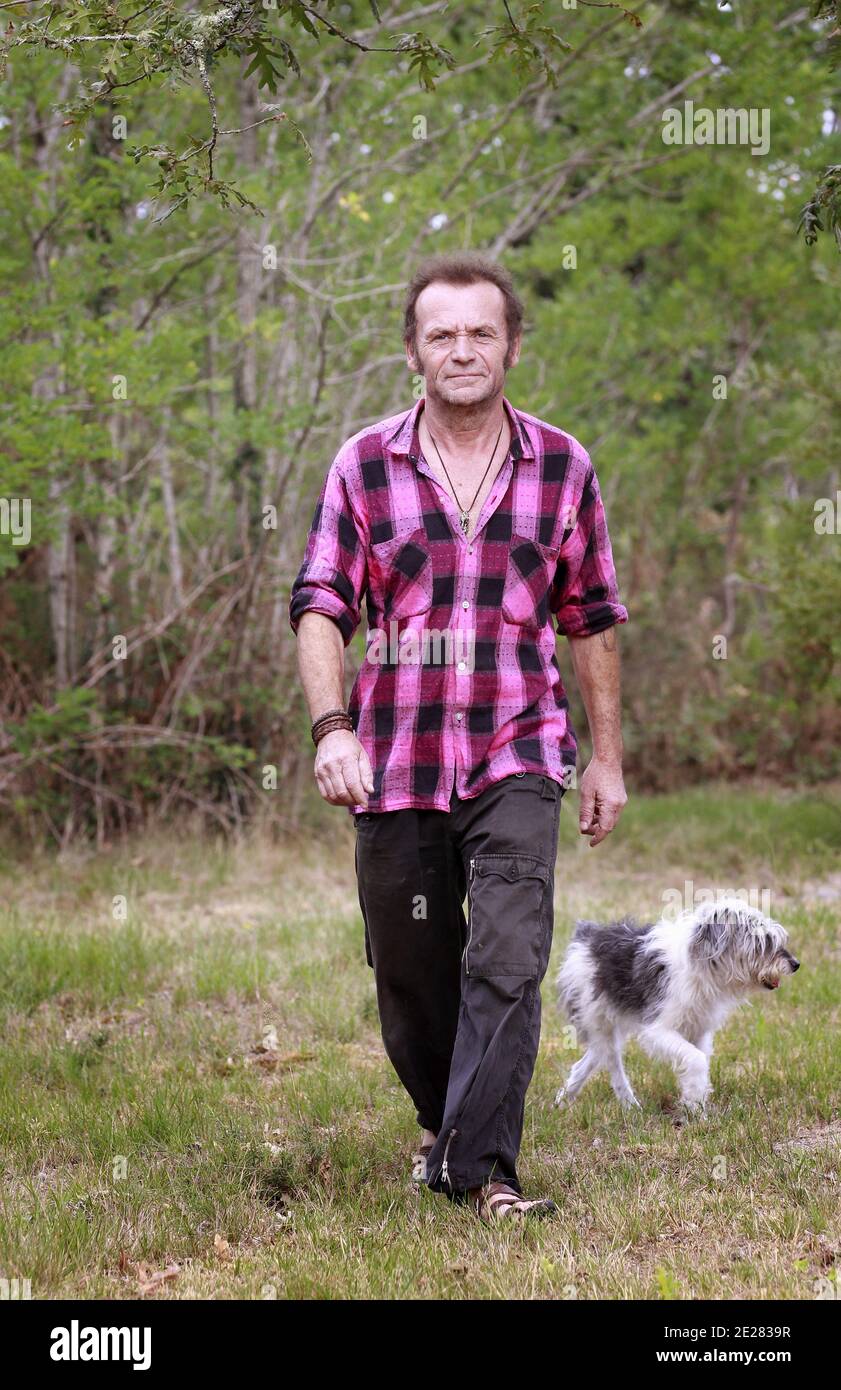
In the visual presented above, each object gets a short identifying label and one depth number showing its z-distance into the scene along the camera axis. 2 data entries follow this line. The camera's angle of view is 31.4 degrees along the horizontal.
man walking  4.29
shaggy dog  5.73
